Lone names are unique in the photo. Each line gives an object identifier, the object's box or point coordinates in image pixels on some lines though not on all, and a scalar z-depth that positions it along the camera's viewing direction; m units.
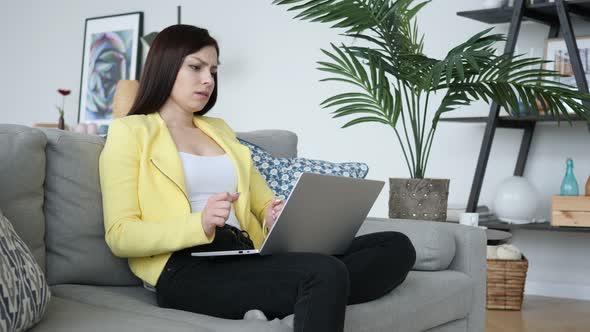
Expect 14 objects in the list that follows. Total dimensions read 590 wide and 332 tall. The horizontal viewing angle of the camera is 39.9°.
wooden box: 3.56
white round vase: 3.73
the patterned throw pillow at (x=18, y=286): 1.31
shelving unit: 3.55
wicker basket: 3.54
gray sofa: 1.57
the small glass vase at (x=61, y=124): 4.90
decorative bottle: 3.68
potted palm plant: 2.65
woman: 1.65
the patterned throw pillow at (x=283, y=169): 2.36
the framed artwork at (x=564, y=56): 3.67
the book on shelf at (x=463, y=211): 3.72
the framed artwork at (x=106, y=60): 5.52
